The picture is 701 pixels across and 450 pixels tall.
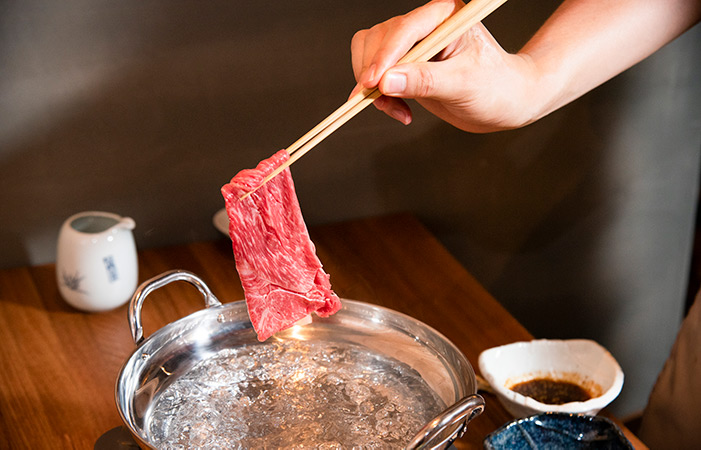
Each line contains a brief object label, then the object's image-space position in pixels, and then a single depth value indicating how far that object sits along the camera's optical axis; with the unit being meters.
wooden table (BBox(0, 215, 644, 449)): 1.27
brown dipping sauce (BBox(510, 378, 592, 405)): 1.33
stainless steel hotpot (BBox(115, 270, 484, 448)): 1.08
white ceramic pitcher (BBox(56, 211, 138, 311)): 1.52
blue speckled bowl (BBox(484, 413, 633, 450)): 1.09
